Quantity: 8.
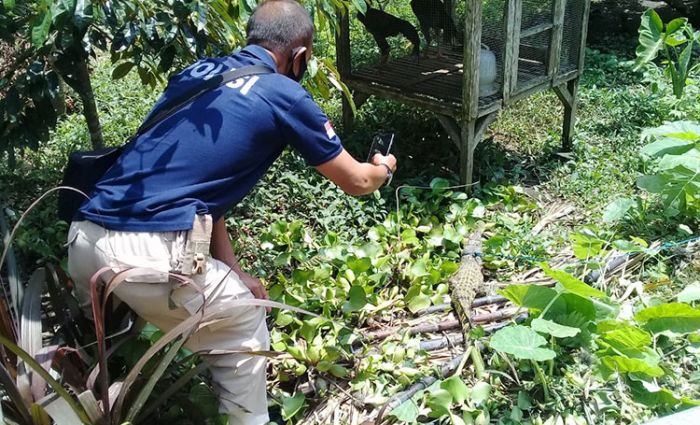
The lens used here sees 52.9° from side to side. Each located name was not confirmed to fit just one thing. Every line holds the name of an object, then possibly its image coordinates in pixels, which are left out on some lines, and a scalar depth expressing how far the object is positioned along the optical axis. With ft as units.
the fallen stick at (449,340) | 10.05
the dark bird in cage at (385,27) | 16.60
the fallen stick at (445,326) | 10.36
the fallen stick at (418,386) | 8.87
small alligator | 10.55
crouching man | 7.33
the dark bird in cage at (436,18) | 16.41
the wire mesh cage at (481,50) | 14.35
